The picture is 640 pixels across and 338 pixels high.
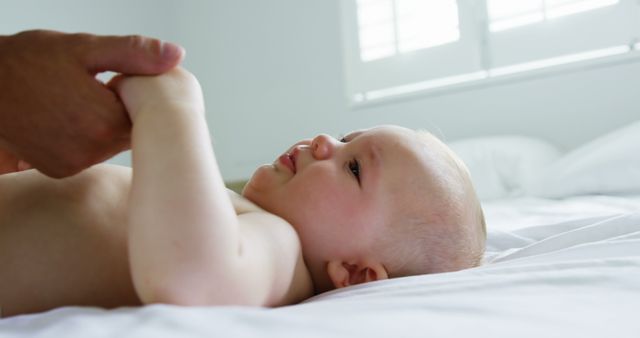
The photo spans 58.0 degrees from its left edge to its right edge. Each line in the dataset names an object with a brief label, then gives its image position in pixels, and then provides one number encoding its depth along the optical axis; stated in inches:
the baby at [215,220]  19.3
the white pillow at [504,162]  81.6
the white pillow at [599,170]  66.5
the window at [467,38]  89.7
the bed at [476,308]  16.1
